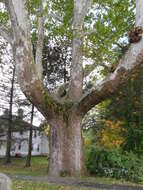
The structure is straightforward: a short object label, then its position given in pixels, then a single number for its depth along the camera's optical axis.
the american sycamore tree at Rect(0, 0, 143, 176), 6.82
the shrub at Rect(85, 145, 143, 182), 7.74
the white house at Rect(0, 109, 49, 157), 24.70
